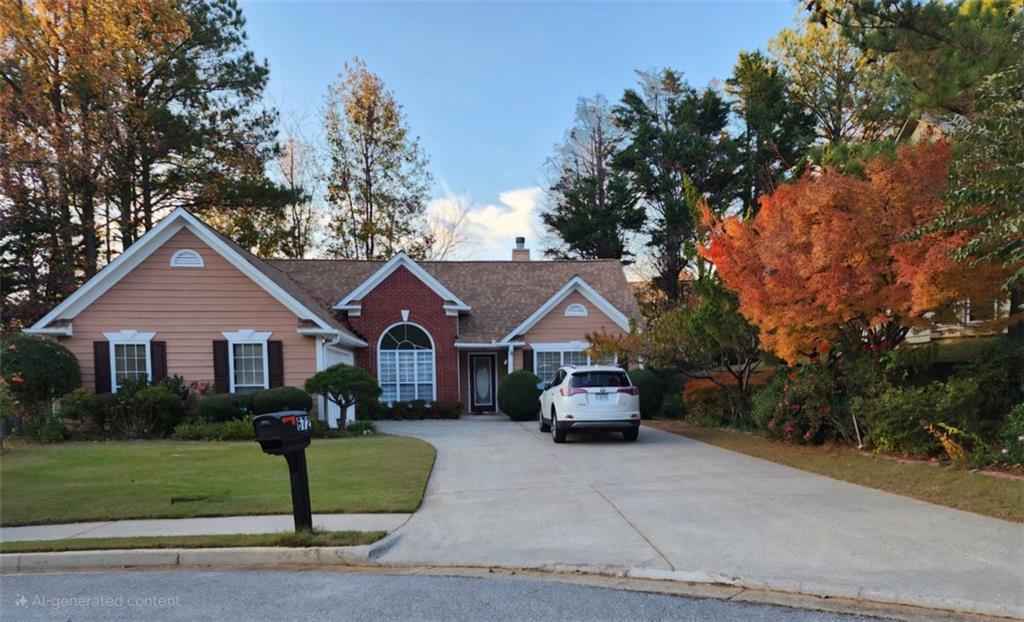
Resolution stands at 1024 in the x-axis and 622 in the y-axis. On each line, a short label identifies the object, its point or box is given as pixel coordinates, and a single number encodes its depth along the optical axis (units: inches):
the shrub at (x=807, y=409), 490.0
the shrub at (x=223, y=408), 647.8
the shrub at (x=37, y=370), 607.2
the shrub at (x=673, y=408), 824.9
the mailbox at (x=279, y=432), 236.7
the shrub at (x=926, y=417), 395.2
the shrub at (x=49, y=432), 600.1
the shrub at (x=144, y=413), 624.7
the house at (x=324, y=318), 692.1
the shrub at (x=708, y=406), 711.4
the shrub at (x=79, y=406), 617.6
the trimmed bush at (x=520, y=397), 829.2
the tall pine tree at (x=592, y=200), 1488.7
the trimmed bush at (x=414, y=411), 874.1
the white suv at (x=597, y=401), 535.2
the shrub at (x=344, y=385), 642.8
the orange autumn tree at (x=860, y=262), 382.0
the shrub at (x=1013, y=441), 348.5
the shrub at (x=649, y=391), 822.5
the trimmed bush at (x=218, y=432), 612.1
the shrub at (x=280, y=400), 650.2
